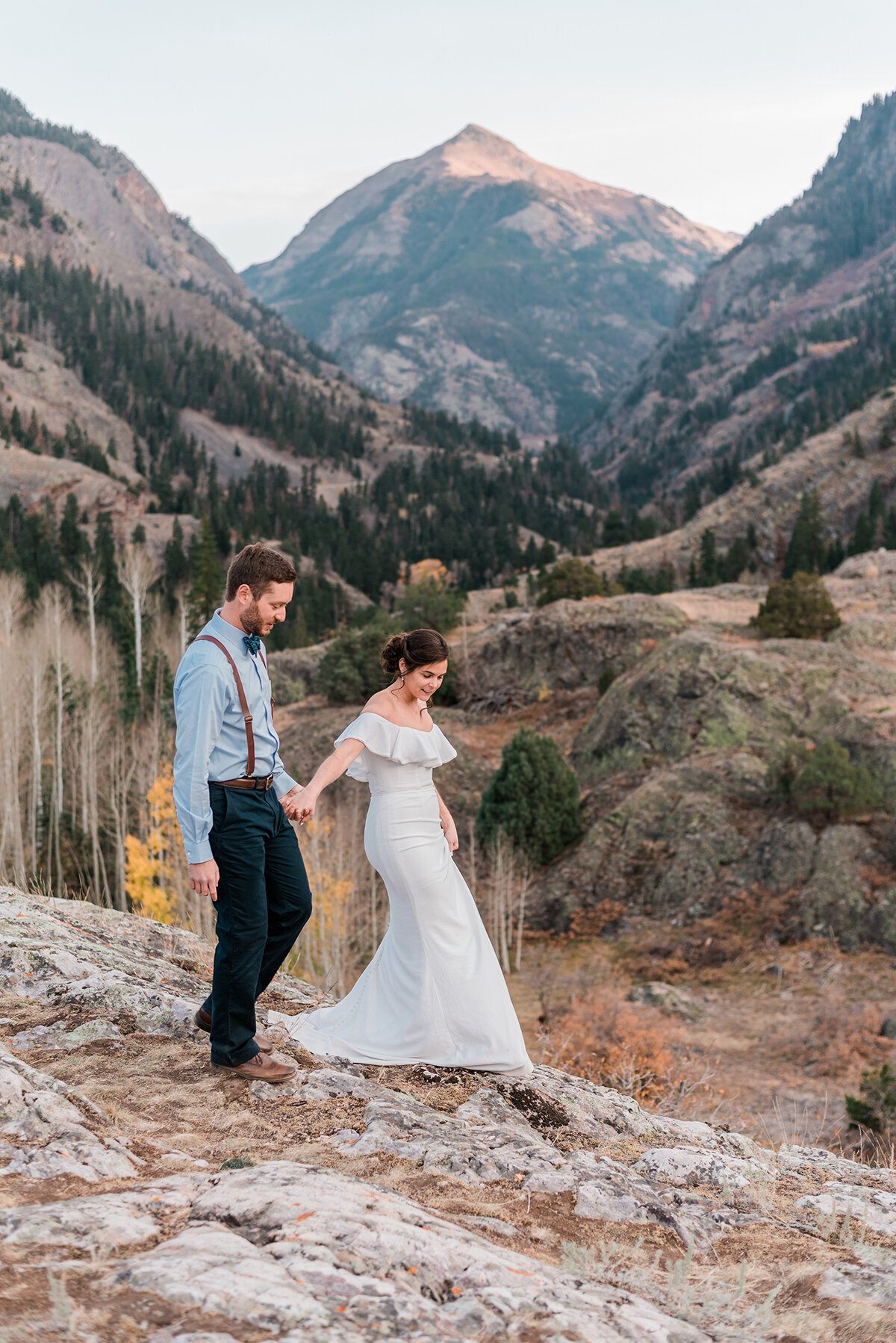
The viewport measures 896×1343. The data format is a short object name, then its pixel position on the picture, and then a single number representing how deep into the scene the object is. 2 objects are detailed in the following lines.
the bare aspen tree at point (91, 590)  38.92
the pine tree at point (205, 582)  46.28
